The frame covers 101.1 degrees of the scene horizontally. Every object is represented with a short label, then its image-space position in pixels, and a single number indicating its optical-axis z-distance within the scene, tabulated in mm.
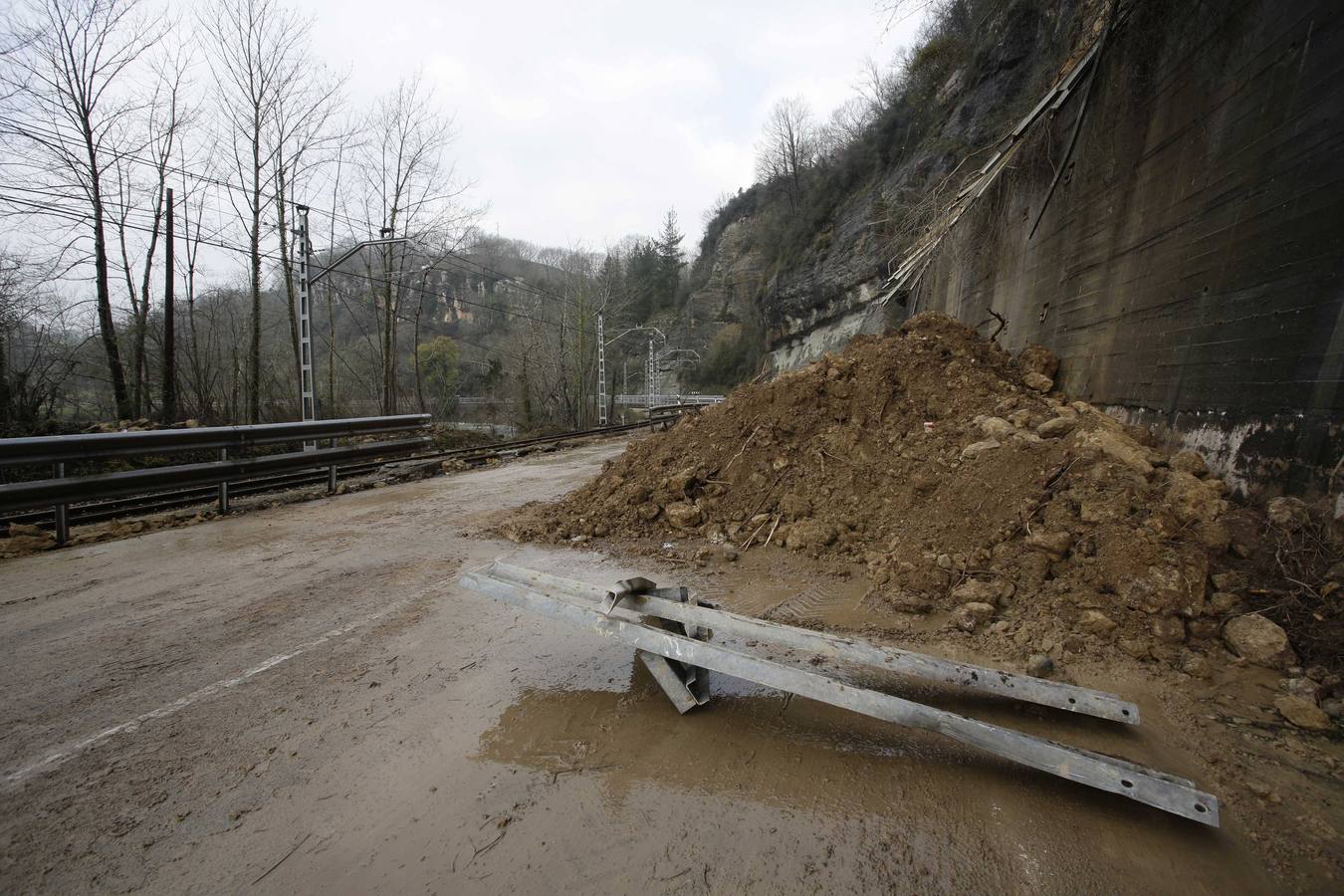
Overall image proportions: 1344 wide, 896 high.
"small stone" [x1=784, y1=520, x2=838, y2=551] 4934
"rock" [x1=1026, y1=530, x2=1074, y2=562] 3703
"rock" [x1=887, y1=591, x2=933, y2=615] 3697
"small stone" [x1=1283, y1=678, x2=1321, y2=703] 2500
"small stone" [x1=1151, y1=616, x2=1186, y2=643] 2977
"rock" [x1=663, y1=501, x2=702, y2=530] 5746
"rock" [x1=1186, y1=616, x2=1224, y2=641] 2980
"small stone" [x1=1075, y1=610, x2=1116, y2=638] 3139
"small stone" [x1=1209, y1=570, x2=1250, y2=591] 3094
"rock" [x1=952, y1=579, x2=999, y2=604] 3604
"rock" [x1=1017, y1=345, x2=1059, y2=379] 7023
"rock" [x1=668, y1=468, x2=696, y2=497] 6094
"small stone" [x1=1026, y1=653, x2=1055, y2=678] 2855
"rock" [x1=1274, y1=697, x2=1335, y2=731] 2359
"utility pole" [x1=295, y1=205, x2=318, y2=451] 13094
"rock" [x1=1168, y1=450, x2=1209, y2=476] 4055
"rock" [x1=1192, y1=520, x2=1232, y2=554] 3271
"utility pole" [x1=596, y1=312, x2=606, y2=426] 26716
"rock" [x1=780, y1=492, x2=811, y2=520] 5391
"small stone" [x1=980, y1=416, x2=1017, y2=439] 5039
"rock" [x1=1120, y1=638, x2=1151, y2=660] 2965
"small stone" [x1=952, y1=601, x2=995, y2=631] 3436
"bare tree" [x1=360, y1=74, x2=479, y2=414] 21500
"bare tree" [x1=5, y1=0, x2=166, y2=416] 14719
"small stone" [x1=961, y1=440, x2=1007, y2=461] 4887
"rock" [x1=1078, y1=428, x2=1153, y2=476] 4016
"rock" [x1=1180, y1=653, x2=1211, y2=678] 2768
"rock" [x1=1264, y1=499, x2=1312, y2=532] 3180
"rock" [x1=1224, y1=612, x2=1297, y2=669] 2748
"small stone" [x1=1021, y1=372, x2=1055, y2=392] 6660
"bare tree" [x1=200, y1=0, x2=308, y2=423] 17766
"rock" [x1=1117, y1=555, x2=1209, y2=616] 3066
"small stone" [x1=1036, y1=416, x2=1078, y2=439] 4746
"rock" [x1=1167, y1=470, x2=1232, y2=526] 3469
